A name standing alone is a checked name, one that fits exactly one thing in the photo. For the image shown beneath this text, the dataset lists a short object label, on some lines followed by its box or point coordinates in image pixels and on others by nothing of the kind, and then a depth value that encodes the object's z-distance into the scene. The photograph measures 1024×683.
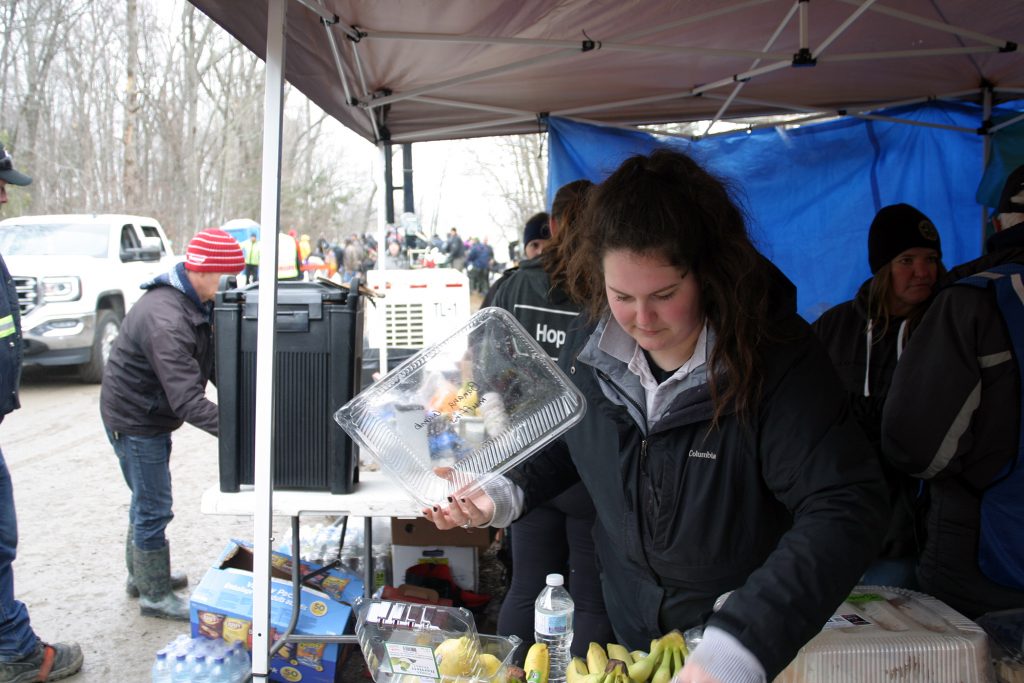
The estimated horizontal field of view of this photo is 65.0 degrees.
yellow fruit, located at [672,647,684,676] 1.56
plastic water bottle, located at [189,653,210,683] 3.13
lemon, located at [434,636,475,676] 1.74
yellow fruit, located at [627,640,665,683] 1.55
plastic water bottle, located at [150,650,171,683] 3.19
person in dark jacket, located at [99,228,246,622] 3.59
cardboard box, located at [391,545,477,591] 3.93
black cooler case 2.66
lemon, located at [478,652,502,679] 1.76
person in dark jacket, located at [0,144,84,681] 3.27
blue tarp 4.73
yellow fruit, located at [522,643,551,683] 1.73
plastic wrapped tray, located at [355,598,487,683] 1.74
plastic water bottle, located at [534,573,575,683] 1.81
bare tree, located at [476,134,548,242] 27.30
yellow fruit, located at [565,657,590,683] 1.62
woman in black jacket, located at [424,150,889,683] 1.35
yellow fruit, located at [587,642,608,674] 1.66
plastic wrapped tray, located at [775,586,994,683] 1.72
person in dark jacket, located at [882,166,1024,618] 2.20
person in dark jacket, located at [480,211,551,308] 4.03
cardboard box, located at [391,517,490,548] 3.87
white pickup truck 9.10
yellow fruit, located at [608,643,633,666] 1.67
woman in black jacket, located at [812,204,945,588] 3.12
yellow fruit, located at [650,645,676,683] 1.52
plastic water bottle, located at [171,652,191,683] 3.13
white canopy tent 2.92
